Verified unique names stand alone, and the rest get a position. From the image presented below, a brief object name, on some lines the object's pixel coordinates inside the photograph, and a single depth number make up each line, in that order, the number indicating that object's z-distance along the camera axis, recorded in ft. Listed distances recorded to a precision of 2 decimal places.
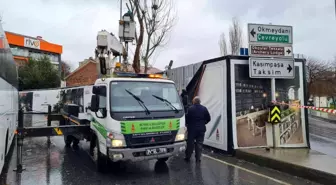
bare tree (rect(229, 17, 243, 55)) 114.32
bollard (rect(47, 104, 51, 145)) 36.63
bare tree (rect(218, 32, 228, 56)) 122.01
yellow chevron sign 29.37
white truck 20.48
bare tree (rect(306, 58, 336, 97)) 129.70
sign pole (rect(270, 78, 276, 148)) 30.42
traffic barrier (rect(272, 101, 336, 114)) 26.81
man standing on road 26.53
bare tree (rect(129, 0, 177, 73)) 63.33
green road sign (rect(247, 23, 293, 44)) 29.45
